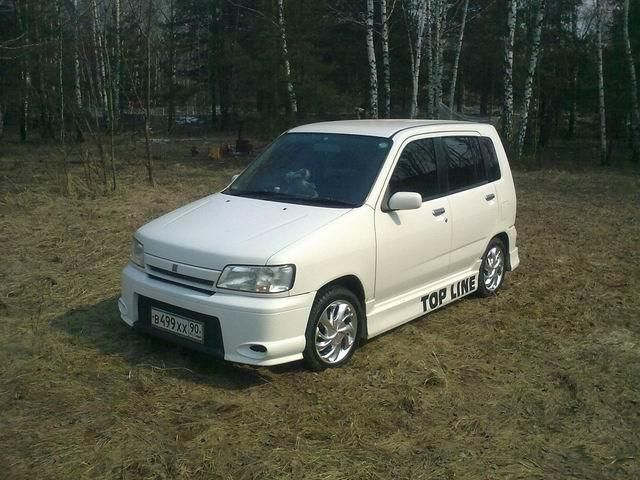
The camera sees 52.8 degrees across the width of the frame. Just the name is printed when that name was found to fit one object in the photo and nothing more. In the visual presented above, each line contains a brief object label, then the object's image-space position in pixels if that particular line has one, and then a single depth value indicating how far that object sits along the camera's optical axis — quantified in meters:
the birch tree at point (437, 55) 21.75
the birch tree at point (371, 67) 18.78
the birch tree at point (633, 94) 20.38
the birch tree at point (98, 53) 13.53
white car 4.20
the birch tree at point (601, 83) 20.97
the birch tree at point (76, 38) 12.65
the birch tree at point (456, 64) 24.05
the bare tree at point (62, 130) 11.48
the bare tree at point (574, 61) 26.91
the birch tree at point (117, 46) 16.33
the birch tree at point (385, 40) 19.23
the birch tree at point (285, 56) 23.27
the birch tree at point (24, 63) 22.04
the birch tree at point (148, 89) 12.57
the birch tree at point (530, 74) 18.58
